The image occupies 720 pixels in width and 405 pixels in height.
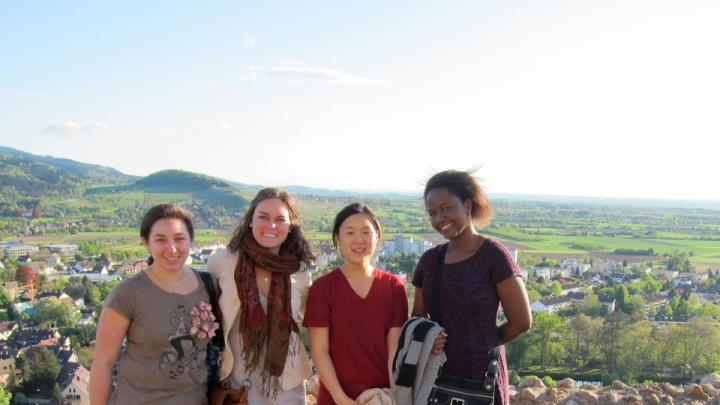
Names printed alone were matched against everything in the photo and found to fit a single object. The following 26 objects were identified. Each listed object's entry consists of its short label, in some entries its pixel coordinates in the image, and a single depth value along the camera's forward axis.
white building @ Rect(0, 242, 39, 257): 66.06
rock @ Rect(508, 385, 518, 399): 4.95
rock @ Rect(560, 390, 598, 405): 4.77
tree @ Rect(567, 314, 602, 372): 24.91
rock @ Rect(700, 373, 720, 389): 5.63
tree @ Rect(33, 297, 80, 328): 37.59
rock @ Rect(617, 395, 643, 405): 4.82
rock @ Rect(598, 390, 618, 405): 4.83
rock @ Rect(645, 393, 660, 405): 4.87
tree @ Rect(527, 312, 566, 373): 24.19
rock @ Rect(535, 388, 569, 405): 4.89
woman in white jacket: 2.71
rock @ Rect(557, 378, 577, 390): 5.32
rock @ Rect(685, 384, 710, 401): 5.09
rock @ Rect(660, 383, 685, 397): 5.16
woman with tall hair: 2.52
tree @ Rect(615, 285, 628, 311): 38.24
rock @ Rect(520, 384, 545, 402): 4.89
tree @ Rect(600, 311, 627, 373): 23.80
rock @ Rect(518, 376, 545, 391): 5.30
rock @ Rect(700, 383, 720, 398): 5.16
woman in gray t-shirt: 2.48
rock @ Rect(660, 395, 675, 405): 4.90
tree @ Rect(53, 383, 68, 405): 22.92
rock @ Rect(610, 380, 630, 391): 5.29
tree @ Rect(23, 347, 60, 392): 25.59
